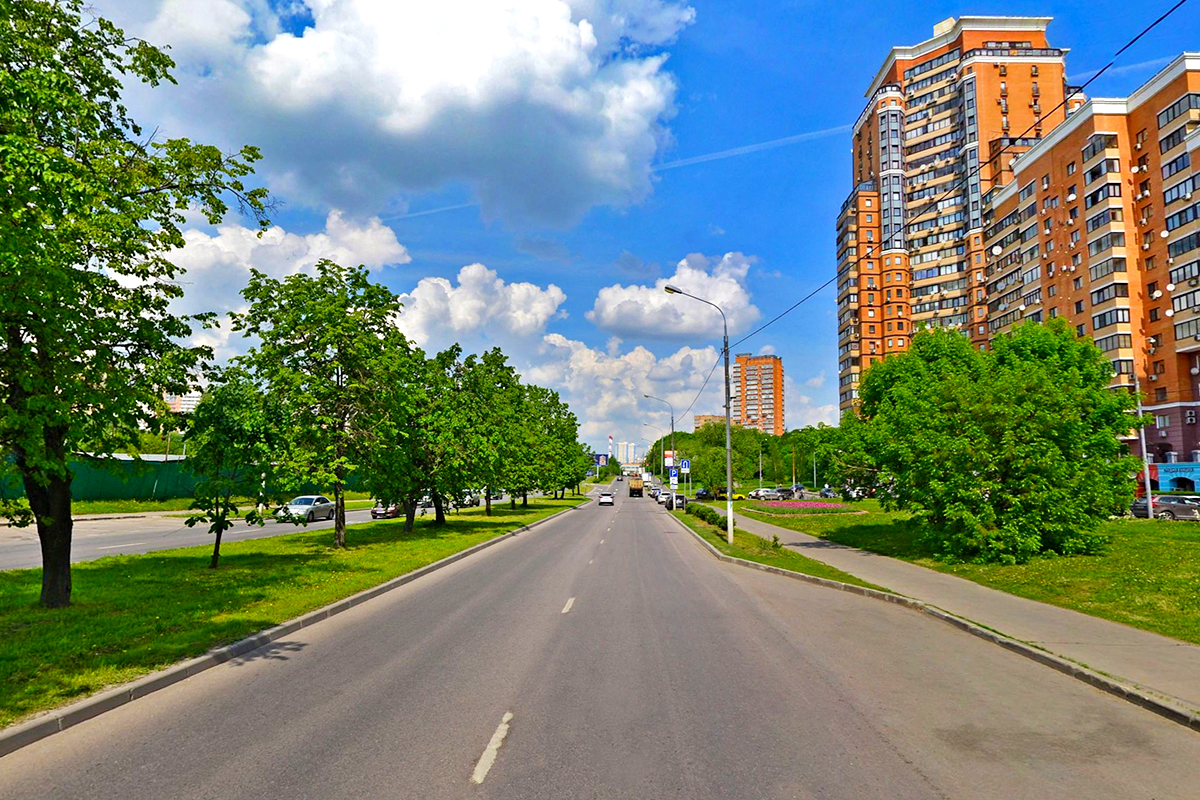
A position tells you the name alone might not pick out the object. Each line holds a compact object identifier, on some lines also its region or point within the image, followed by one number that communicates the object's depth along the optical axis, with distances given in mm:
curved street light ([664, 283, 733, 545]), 25094
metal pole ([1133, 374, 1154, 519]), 32556
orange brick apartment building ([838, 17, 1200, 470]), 52938
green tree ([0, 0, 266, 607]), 7793
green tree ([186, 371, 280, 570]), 15578
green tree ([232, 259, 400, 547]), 21766
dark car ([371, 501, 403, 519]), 41500
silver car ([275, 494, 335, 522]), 37219
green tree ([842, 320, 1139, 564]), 17312
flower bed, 48219
